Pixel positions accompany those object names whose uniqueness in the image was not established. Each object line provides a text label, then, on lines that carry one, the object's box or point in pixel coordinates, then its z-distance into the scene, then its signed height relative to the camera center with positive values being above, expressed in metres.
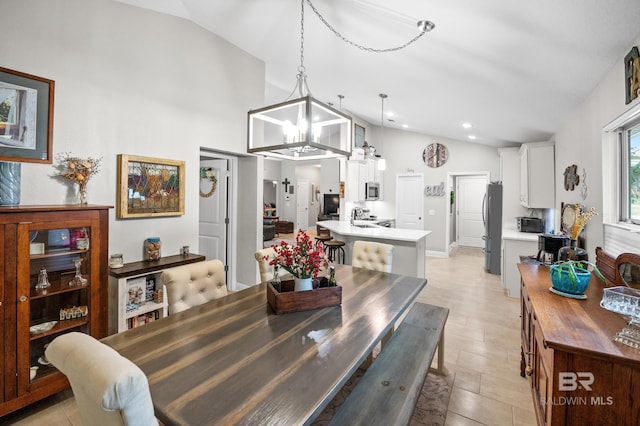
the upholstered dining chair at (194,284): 1.93 -0.50
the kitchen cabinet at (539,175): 4.39 +0.65
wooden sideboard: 1.09 -0.60
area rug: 1.95 -1.36
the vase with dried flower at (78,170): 2.44 +0.36
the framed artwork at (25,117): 2.14 +0.73
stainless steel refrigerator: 5.61 -0.17
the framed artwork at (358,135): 6.87 +1.93
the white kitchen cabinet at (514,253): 4.14 -0.52
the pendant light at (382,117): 4.55 +1.87
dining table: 0.97 -0.62
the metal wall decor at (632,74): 1.72 +0.88
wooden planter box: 1.75 -0.52
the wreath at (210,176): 4.47 +0.59
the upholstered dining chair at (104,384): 0.79 -0.48
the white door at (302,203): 11.69 +0.47
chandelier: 2.01 +0.67
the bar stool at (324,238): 5.08 -0.41
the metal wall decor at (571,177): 3.09 +0.44
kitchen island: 4.07 -0.41
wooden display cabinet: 1.88 -0.54
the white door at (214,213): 4.44 +0.02
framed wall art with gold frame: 2.83 +0.28
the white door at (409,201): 7.54 +0.39
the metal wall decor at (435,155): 7.21 +1.53
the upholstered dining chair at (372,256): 2.94 -0.42
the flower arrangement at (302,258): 1.87 -0.28
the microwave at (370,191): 7.25 +0.61
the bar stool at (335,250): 4.56 -0.60
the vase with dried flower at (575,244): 2.18 -0.22
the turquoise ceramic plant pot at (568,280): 1.62 -0.35
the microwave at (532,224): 4.87 -0.13
